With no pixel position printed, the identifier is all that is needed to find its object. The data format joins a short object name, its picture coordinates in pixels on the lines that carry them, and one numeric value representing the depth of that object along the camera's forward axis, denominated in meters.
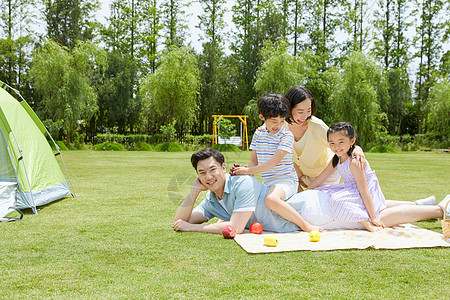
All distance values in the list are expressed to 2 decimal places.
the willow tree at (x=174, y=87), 25.38
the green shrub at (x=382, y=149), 24.00
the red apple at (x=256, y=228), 3.88
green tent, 5.18
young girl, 3.87
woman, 4.14
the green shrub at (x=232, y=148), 19.77
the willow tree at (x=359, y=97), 25.17
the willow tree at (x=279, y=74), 26.33
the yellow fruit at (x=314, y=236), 3.51
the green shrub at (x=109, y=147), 23.16
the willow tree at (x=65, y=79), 22.86
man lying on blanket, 3.68
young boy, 3.76
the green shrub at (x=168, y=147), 23.08
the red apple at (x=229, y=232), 3.64
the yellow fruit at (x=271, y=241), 3.35
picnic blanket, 3.31
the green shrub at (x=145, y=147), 24.09
